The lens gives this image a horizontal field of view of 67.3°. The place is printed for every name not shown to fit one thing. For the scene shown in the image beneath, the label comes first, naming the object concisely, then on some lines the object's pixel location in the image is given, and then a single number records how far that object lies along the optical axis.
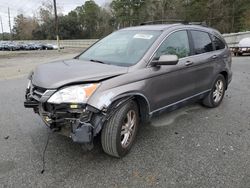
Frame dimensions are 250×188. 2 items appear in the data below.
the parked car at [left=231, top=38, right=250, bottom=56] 12.61
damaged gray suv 2.12
